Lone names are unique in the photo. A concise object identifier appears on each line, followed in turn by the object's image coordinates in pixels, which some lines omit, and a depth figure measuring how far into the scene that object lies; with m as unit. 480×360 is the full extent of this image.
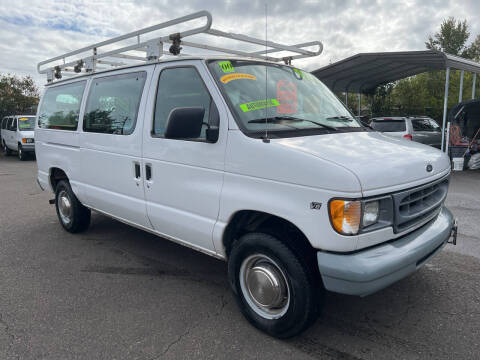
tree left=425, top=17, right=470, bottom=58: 36.38
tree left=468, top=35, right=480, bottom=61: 36.21
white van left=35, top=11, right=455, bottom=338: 2.46
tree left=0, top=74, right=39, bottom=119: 20.69
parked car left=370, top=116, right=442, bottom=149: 11.79
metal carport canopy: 11.71
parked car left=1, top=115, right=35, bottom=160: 16.44
